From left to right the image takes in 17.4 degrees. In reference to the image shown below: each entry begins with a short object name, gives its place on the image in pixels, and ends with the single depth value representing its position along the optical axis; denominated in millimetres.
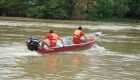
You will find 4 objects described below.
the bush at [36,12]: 61875
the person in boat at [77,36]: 24594
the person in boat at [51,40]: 22253
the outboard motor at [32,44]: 20938
